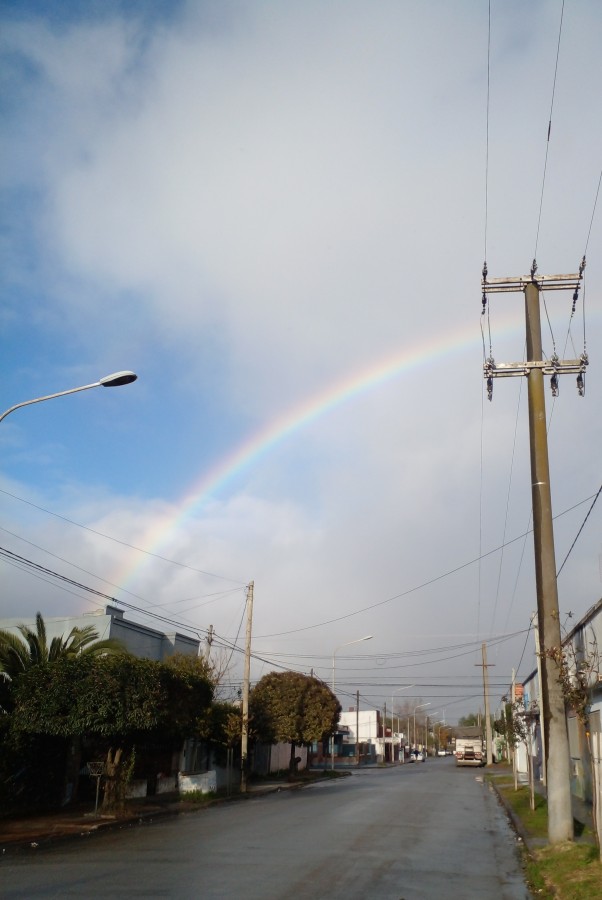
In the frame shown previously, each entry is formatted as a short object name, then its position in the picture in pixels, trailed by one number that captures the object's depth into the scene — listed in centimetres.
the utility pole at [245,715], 3281
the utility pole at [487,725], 7536
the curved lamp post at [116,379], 1393
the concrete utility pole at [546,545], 1430
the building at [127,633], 3362
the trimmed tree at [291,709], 4016
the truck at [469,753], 7700
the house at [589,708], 1195
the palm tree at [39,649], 2181
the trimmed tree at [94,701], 2023
